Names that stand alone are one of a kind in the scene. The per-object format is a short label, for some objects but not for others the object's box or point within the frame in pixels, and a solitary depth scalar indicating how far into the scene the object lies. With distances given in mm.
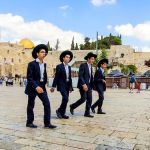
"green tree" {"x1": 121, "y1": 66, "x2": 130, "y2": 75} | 69781
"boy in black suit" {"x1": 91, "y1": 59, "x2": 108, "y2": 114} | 9477
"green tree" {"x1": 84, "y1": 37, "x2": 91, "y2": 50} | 94625
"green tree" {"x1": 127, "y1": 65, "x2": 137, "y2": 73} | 77925
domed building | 102388
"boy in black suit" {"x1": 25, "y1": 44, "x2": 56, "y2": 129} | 6719
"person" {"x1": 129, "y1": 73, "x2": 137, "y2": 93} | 26641
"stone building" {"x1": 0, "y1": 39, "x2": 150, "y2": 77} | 81312
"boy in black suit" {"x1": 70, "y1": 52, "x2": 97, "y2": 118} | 8641
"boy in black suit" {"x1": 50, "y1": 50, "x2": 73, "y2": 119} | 8117
